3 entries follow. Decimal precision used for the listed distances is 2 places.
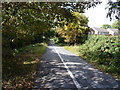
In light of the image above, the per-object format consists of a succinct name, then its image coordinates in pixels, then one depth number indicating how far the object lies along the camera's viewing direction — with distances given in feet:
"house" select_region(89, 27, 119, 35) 185.86
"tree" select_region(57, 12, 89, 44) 86.94
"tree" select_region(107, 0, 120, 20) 22.20
